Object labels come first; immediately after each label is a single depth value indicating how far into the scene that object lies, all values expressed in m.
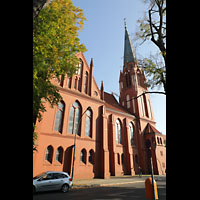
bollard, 4.35
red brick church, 16.52
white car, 8.90
